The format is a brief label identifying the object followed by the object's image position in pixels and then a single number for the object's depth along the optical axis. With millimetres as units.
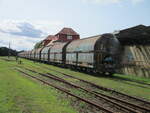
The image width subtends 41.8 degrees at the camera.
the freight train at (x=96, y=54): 20594
